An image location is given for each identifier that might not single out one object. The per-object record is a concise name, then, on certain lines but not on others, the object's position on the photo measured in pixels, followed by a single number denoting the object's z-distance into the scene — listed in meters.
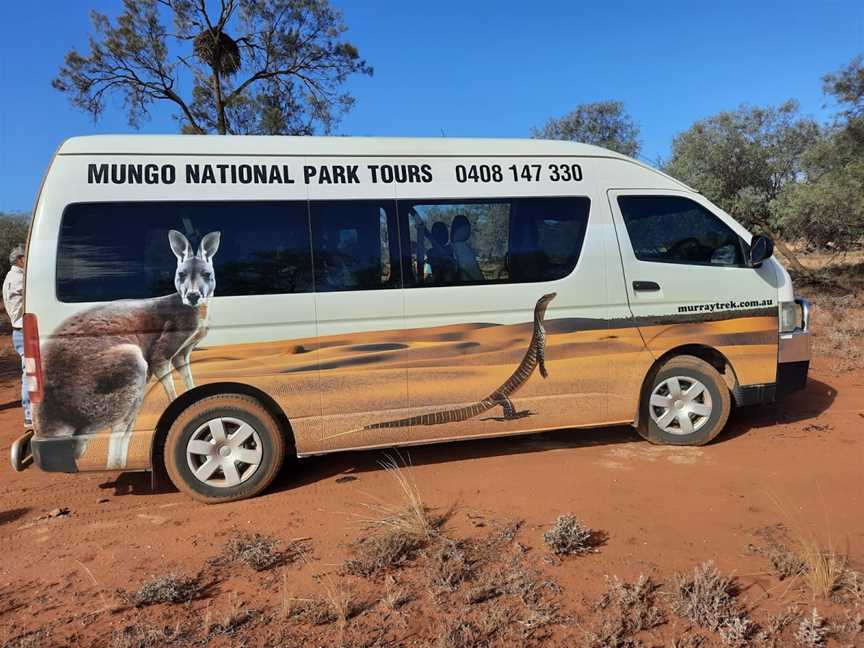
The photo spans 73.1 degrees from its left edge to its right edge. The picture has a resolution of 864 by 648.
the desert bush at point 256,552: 3.30
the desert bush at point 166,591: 2.97
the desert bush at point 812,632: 2.56
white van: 3.85
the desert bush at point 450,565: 3.05
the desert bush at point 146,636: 2.64
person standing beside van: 5.70
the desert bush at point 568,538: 3.34
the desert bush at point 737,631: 2.58
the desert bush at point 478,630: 2.62
